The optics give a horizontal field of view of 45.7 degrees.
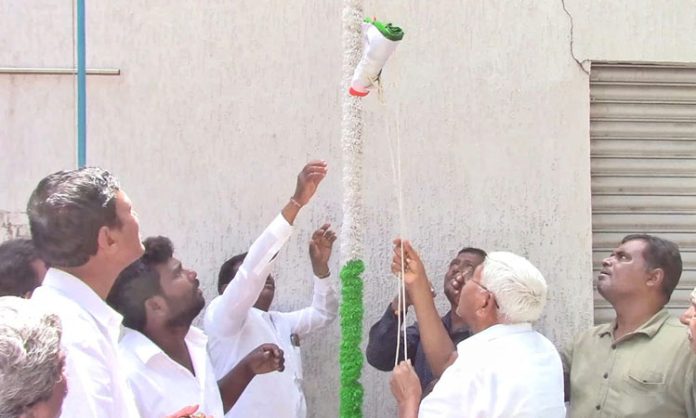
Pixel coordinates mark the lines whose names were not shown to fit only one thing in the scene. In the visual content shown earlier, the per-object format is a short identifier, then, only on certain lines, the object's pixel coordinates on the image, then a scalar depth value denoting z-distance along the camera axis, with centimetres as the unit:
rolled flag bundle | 294
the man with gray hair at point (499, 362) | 249
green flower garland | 351
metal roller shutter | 442
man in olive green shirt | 294
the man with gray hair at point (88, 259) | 185
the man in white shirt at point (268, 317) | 329
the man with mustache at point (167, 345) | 261
